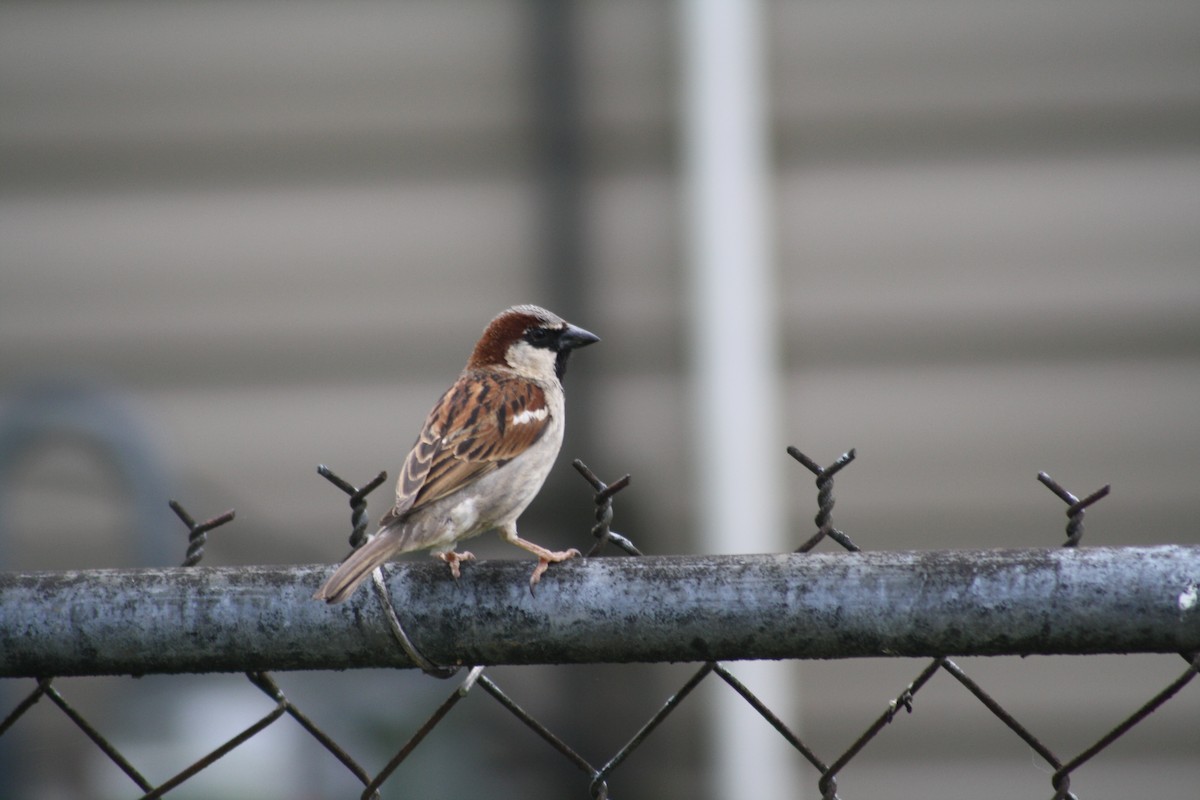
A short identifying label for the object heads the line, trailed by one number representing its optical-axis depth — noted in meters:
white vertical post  7.92
